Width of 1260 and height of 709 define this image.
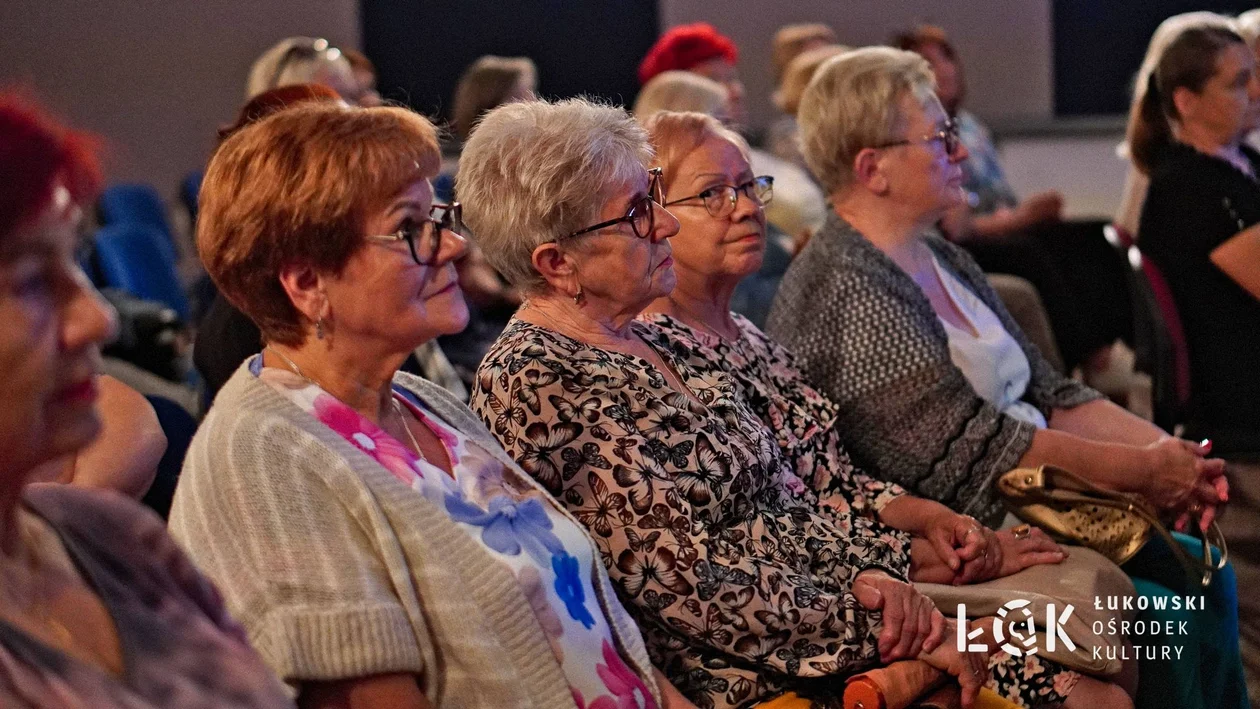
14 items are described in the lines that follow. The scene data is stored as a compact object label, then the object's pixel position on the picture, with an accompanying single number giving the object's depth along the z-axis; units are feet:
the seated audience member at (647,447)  5.77
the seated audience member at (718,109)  11.57
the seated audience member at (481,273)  11.00
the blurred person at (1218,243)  9.93
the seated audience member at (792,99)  14.92
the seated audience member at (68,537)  3.15
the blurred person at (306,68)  11.18
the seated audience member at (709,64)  14.84
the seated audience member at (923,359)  8.02
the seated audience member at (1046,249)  15.74
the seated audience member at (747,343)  7.20
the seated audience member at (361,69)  14.73
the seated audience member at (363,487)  4.50
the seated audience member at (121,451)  6.13
